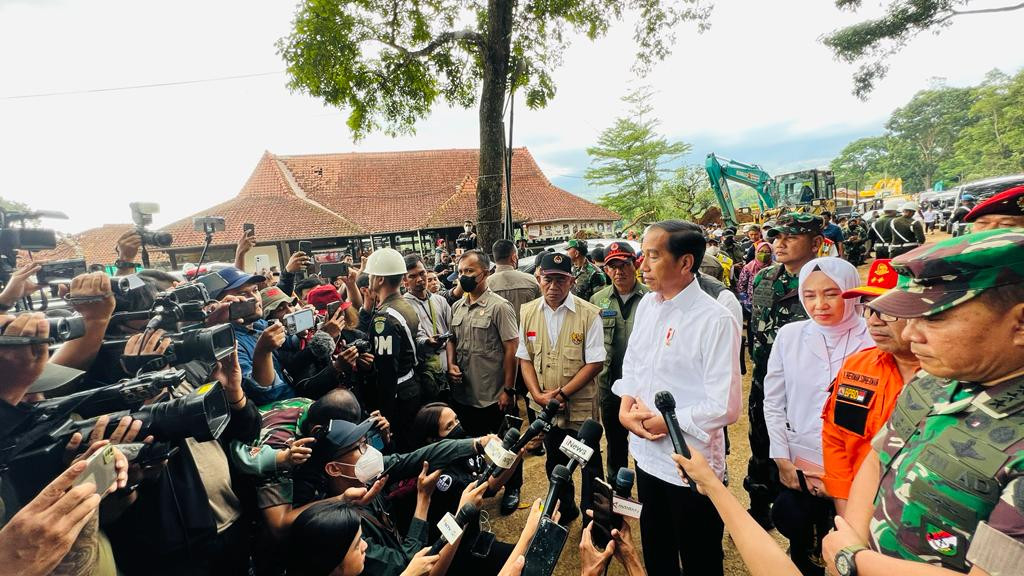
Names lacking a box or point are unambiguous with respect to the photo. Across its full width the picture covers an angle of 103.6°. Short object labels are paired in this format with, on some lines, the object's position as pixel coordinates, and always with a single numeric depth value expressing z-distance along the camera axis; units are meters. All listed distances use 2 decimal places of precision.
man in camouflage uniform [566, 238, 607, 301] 4.92
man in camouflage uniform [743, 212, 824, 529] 2.55
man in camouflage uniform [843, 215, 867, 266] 10.55
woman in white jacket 1.84
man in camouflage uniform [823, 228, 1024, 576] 0.73
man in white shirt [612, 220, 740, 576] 1.73
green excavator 13.45
